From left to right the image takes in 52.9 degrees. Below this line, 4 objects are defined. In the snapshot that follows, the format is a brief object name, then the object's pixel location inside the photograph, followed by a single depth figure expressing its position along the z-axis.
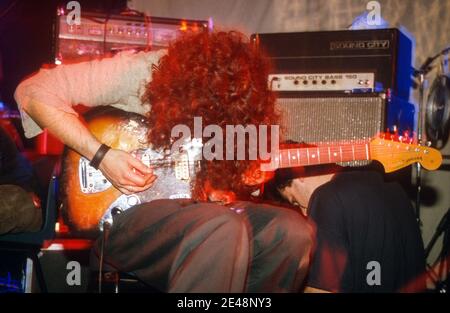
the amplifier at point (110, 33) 2.53
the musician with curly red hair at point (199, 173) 1.27
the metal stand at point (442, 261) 2.90
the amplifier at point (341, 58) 2.29
